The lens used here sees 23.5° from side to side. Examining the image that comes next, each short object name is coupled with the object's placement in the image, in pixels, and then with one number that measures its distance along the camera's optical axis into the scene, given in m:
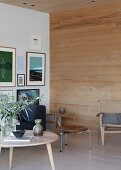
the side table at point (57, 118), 6.75
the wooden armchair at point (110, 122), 5.41
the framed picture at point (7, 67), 6.61
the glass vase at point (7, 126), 3.95
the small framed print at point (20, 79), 6.93
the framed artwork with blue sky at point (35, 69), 7.12
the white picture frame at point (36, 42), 7.17
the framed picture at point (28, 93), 6.95
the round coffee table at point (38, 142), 3.56
